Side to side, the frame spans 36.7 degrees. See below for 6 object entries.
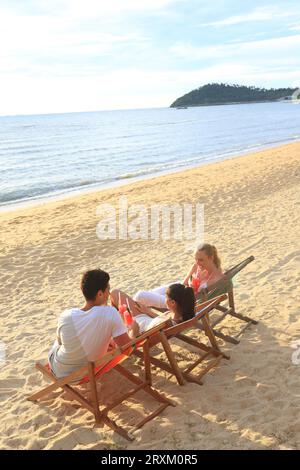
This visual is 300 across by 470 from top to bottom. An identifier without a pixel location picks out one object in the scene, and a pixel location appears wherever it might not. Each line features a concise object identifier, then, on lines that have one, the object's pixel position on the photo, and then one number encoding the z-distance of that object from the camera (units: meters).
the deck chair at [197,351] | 3.73
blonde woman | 4.96
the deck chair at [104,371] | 3.37
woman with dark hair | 3.93
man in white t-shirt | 3.52
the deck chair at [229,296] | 4.59
